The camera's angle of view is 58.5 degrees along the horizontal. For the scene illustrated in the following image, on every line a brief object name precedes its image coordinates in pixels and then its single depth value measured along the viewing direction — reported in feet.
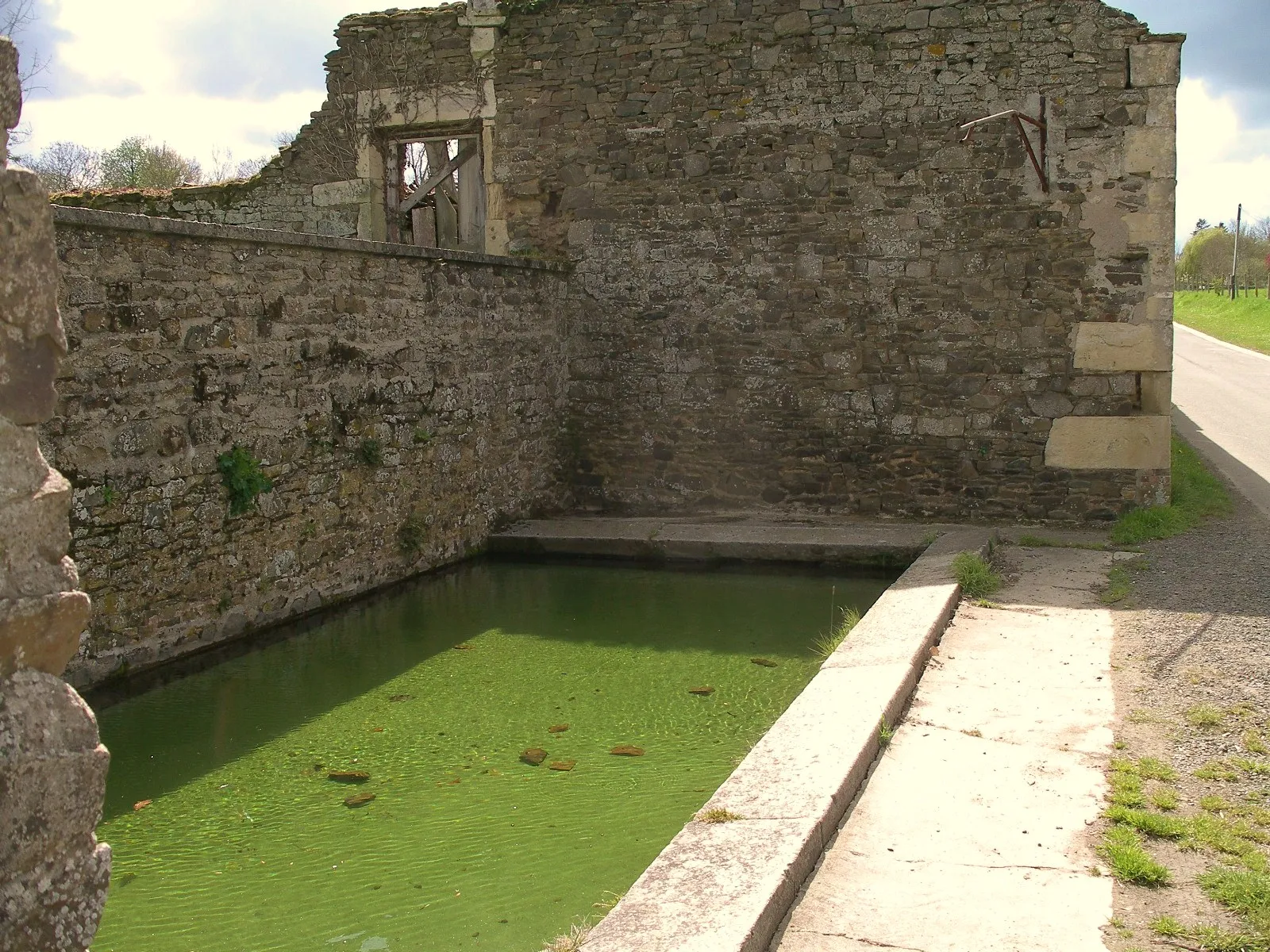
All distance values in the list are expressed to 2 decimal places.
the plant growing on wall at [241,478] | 20.33
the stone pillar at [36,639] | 5.96
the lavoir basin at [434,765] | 11.63
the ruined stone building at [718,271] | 25.45
